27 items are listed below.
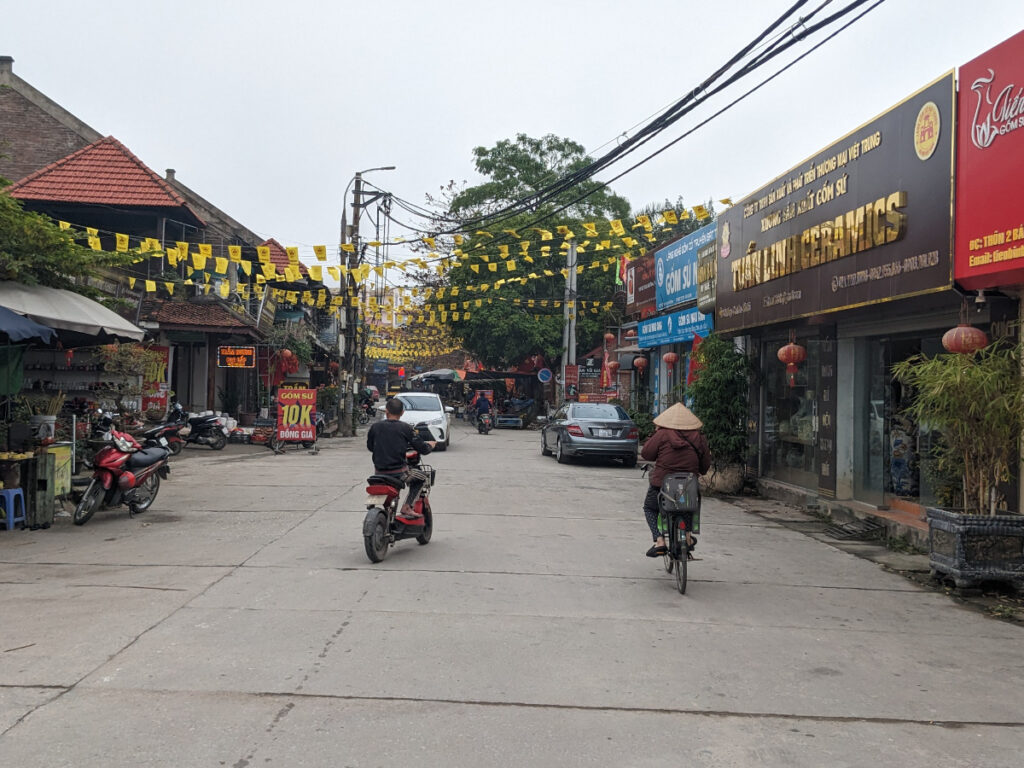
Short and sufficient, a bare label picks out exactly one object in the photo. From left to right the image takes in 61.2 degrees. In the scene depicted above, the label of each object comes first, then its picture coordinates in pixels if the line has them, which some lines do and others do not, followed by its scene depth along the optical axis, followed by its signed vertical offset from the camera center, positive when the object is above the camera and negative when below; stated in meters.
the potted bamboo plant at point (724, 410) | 15.45 -0.13
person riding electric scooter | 8.72 -0.50
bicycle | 7.51 -1.00
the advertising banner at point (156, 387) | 22.20 +0.20
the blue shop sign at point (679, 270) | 20.02 +3.30
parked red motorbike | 10.62 -1.04
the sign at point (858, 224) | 9.31 +2.38
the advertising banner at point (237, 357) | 24.86 +1.12
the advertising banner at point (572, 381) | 34.12 +0.78
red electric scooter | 8.25 -1.19
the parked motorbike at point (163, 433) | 13.66 -0.60
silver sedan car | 20.11 -0.84
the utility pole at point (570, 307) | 33.34 +3.64
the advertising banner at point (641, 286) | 24.41 +3.41
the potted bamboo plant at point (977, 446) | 7.59 -0.36
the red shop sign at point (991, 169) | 7.95 +2.29
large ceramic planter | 7.71 -1.28
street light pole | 29.44 +2.68
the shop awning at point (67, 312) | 9.93 +0.99
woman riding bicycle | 7.94 -0.46
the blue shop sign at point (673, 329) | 19.77 +1.83
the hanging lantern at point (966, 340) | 8.50 +0.66
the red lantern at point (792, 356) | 13.50 +0.75
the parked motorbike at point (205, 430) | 22.45 -0.90
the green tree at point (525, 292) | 38.84 +5.01
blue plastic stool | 9.89 -1.25
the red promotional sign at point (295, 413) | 22.25 -0.42
